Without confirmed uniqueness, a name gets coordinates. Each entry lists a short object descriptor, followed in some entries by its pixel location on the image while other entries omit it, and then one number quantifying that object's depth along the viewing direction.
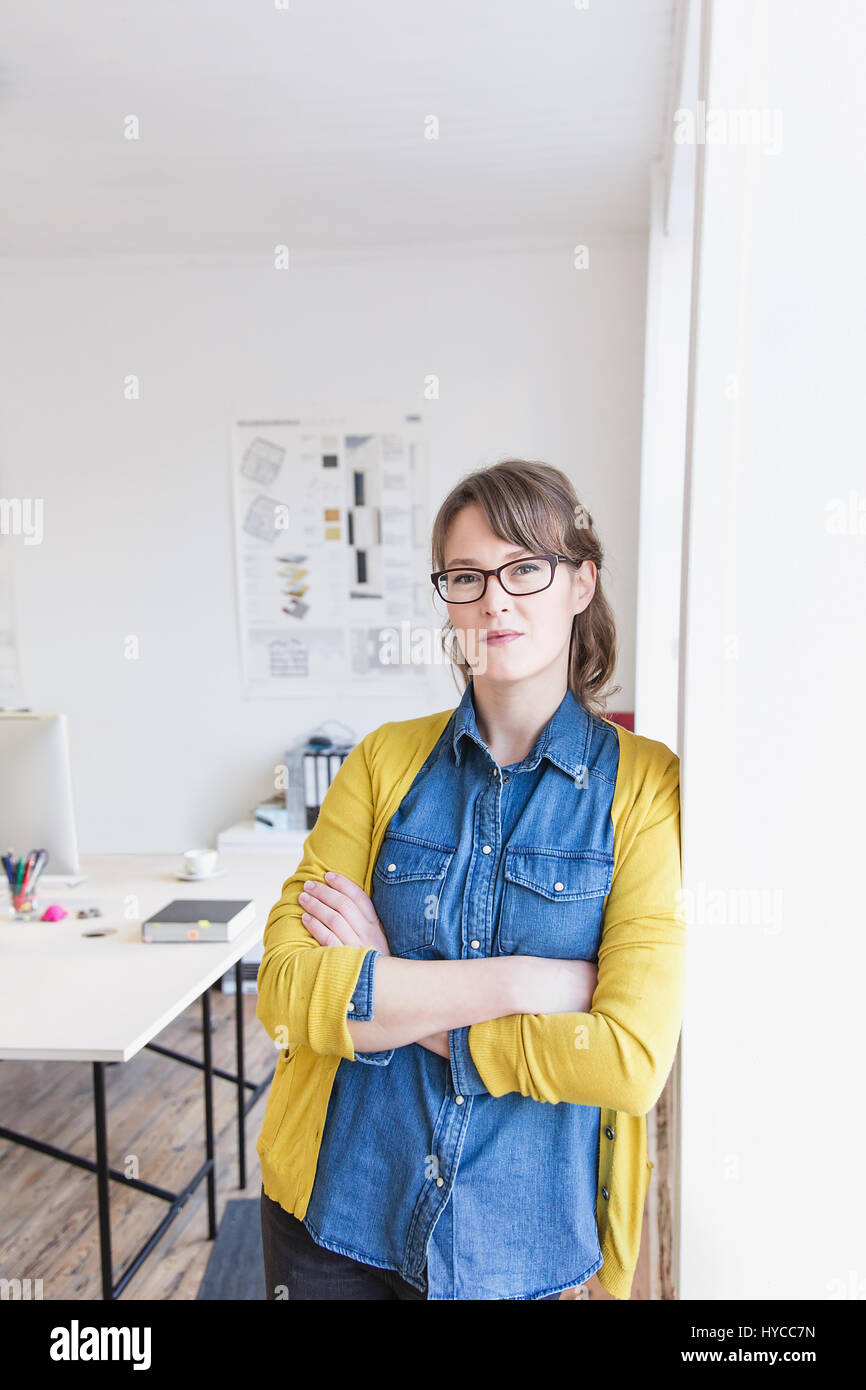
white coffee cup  2.83
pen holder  2.54
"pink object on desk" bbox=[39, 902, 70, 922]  2.51
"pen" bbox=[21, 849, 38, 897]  2.51
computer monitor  2.52
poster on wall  4.35
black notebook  2.34
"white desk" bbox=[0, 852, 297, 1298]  1.85
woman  1.17
